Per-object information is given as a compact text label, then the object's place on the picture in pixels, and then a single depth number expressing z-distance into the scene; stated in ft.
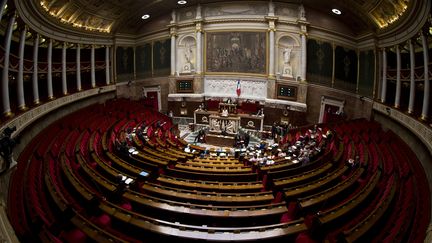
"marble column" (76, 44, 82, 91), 61.67
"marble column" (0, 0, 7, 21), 27.45
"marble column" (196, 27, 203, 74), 70.87
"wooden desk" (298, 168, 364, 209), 18.49
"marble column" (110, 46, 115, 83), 77.36
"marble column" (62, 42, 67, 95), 55.36
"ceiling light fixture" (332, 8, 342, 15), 59.41
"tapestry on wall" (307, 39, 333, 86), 64.39
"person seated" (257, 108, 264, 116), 64.28
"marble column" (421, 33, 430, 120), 35.60
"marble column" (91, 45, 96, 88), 68.80
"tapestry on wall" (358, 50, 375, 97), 56.80
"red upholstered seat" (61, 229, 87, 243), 13.28
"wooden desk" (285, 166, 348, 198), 20.48
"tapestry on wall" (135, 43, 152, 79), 81.35
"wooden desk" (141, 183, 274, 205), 18.84
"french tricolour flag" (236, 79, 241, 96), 67.10
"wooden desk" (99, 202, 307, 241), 13.97
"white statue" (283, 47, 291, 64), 66.07
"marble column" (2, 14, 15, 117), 33.65
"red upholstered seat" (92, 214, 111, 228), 15.81
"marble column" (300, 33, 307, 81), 64.18
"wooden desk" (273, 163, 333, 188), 22.83
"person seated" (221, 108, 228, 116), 58.03
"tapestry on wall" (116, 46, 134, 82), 79.65
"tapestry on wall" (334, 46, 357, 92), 63.62
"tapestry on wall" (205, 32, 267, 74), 67.87
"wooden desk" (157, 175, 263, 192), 21.62
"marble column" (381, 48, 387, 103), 51.06
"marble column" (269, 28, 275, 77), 65.72
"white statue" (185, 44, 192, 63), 74.23
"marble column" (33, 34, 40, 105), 44.60
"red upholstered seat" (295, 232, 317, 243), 14.86
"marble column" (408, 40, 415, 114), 40.42
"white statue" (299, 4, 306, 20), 63.46
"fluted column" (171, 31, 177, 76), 74.52
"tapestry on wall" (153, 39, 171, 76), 77.13
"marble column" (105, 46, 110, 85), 75.31
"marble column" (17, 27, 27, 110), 38.70
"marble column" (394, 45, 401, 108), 45.57
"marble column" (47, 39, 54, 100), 49.58
